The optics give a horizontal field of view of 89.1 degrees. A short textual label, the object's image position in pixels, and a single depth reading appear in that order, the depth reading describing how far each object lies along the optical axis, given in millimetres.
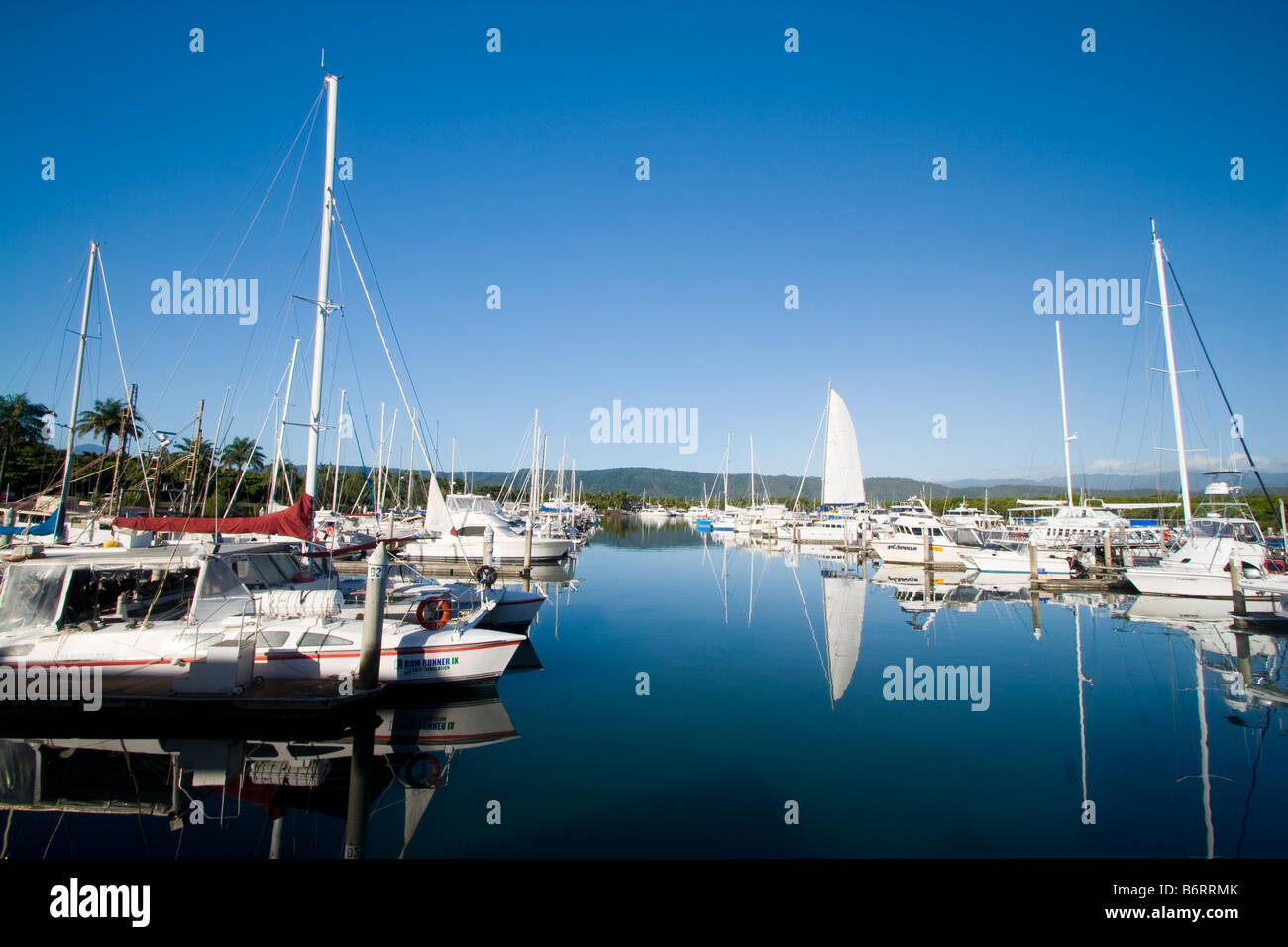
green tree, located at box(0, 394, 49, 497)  55375
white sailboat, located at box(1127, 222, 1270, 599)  29453
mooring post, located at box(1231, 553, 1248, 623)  24953
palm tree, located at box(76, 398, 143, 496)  67062
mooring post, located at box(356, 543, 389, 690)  13633
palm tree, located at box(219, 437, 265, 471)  90250
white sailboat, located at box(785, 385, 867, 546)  61812
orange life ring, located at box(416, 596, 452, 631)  15930
